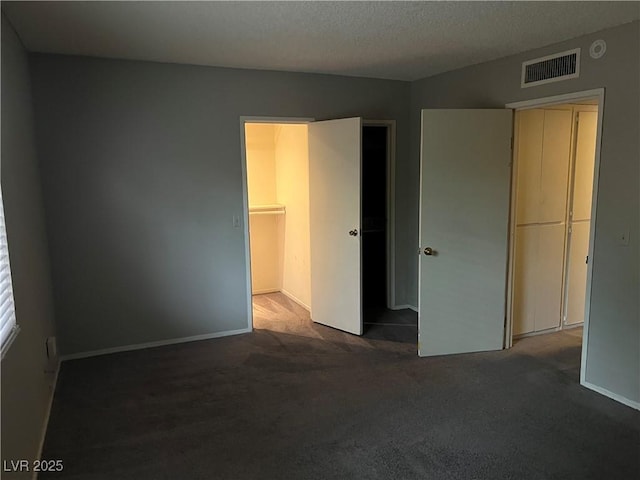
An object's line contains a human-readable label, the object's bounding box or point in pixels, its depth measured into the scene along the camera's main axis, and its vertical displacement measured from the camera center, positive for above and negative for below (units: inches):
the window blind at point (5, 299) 77.7 -19.4
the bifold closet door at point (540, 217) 153.8 -12.3
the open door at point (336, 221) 161.0 -13.4
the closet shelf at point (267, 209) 211.9 -11.1
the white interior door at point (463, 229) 141.8 -14.9
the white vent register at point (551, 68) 123.7 +31.6
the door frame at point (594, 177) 118.0 +1.3
